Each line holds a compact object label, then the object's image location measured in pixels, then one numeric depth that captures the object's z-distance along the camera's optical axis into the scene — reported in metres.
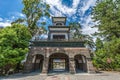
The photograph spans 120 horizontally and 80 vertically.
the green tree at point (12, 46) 6.45
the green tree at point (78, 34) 14.60
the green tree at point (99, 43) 12.93
